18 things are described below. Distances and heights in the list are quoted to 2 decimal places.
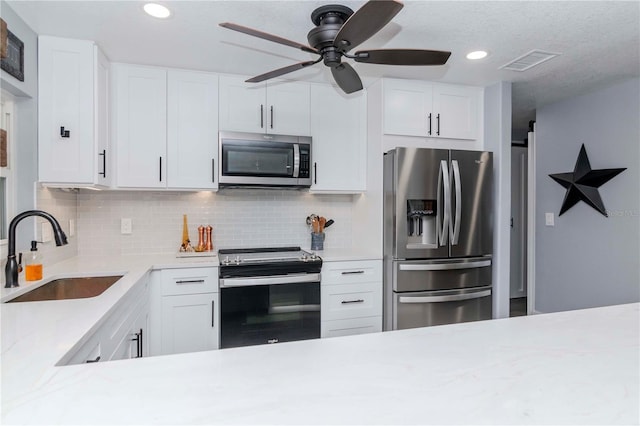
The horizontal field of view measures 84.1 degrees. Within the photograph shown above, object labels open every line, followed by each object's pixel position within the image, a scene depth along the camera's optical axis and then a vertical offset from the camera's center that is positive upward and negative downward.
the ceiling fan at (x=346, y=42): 1.40 +0.79
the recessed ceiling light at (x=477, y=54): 2.39 +1.09
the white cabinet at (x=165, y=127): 2.61 +0.65
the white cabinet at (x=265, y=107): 2.81 +0.86
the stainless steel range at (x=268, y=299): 2.53 -0.64
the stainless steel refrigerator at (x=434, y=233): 2.74 -0.16
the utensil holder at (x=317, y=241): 3.21 -0.25
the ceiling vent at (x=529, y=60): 2.41 +1.09
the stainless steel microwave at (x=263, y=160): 2.73 +0.42
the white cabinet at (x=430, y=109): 2.94 +0.89
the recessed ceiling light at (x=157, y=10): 1.83 +1.07
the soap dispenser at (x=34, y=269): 1.83 -0.30
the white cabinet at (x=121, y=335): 1.19 -0.53
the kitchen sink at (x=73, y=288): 1.86 -0.42
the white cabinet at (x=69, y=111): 2.18 +0.63
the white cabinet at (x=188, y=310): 2.44 -0.68
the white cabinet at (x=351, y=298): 2.77 -0.68
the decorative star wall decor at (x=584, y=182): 3.13 +0.29
